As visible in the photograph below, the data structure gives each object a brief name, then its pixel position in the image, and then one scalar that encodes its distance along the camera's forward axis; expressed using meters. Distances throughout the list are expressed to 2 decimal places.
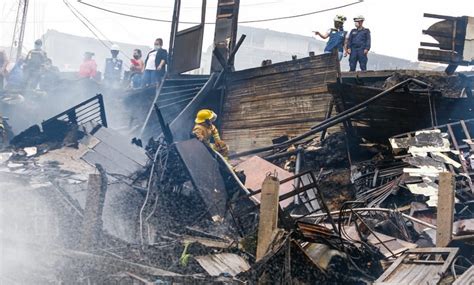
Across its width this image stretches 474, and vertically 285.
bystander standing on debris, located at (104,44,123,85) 20.41
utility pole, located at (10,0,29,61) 29.17
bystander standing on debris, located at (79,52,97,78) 20.73
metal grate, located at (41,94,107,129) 14.09
